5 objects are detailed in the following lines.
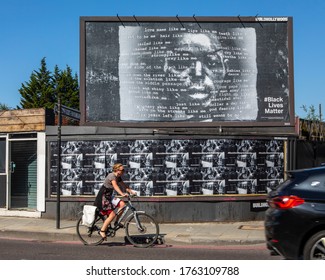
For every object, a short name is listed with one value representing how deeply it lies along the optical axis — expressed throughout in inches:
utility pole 482.9
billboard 578.6
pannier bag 406.0
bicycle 397.7
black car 243.4
